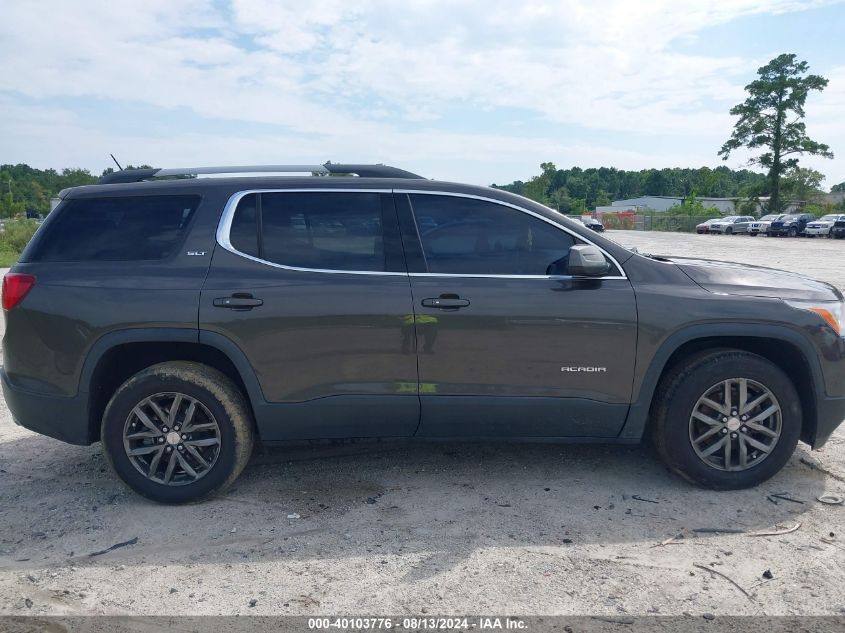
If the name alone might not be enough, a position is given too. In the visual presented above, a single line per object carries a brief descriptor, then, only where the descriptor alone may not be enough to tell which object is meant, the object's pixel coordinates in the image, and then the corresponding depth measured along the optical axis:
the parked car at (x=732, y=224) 51.47
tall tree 57.31
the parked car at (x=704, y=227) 55.69
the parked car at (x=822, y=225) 41.19
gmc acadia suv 3.97
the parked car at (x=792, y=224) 44.66
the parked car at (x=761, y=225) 48.08
